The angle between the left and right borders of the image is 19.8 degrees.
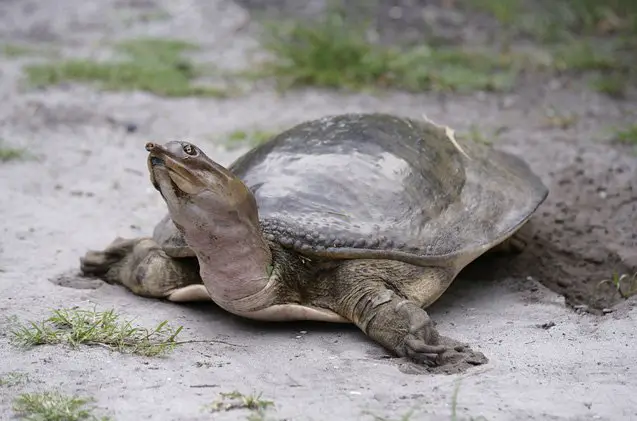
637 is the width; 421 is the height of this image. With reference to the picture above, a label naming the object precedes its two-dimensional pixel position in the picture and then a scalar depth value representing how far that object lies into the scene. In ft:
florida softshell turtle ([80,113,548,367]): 19.76
